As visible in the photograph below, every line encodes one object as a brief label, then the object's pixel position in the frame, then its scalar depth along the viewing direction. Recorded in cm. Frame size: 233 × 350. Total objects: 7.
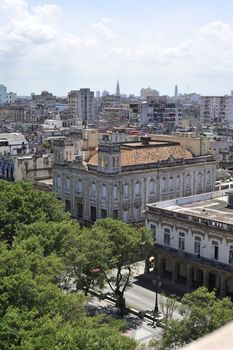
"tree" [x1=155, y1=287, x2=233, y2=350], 3095
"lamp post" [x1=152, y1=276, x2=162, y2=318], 4675
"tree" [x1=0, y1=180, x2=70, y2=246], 5225
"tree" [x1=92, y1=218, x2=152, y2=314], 4700
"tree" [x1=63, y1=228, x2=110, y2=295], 4228
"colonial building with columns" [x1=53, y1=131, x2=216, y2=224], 6806
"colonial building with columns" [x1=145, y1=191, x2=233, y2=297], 5088
